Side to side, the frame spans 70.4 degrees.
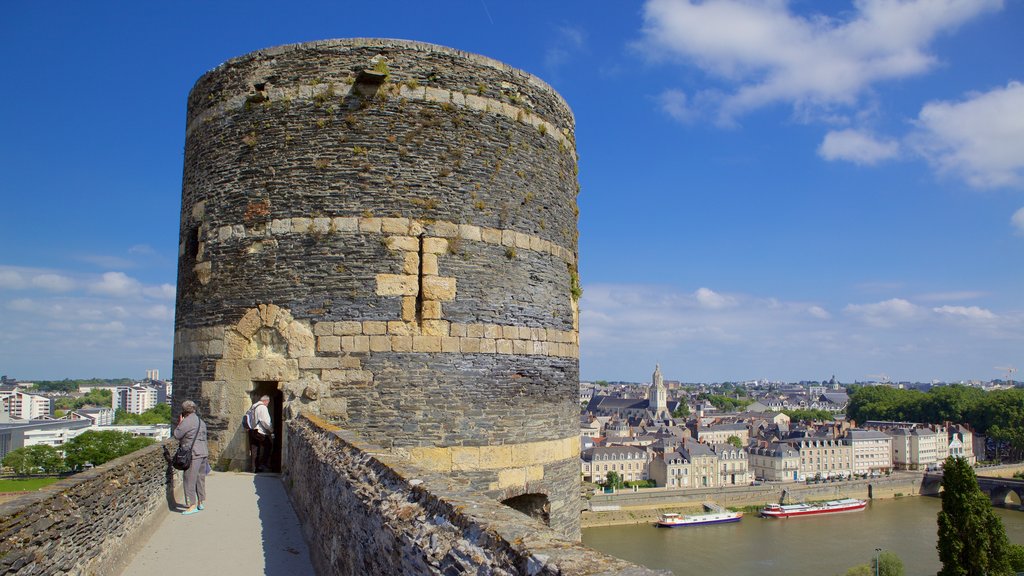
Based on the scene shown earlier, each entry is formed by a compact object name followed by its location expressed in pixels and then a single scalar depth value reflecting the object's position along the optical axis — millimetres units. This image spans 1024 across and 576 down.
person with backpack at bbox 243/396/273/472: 9273
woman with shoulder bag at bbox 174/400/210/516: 8195
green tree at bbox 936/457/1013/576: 37594
